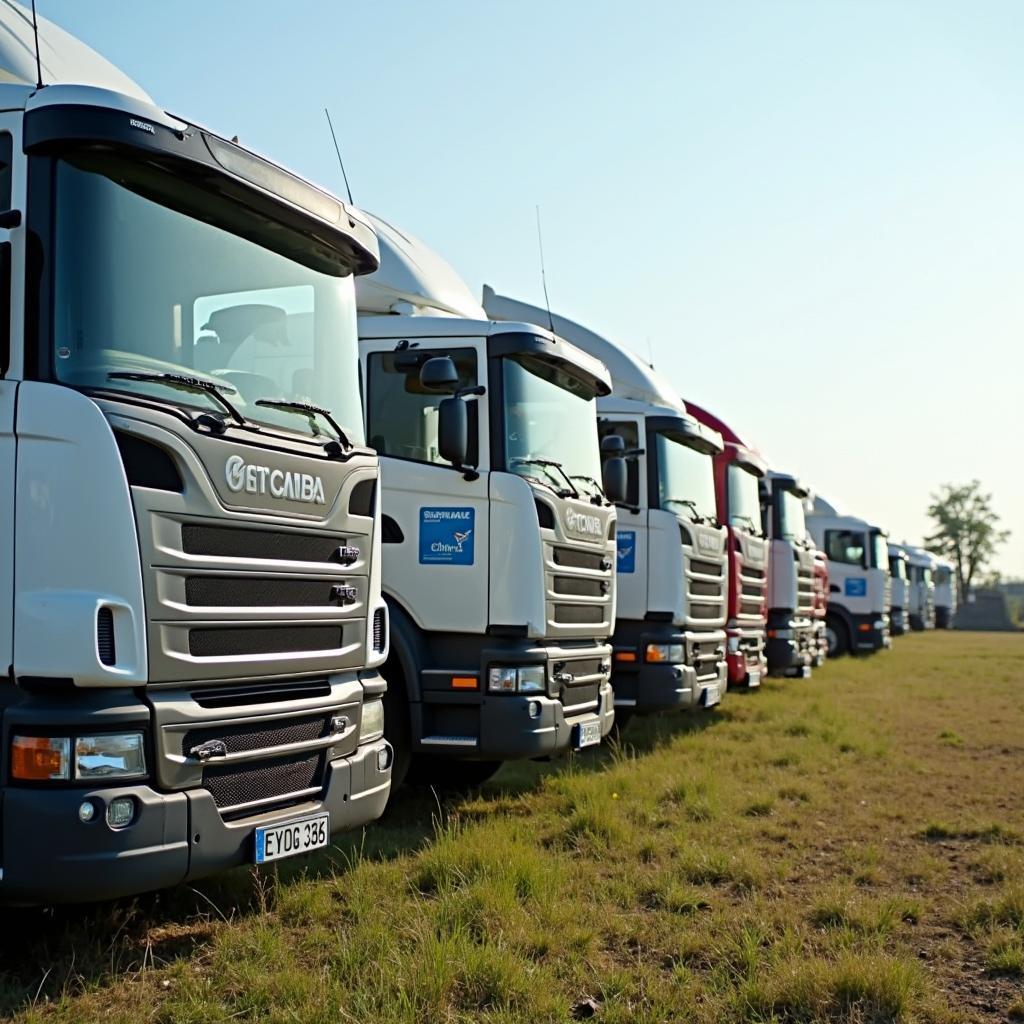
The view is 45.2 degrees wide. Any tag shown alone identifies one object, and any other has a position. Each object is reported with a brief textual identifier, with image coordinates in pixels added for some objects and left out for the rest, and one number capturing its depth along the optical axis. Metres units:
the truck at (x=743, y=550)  12.36
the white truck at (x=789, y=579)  15.57
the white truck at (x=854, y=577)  23.41
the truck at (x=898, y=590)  29.91
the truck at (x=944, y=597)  49.12
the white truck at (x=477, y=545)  6.96
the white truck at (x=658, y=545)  10.02
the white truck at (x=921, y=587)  41.66
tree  77.31
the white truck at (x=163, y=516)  4.02
